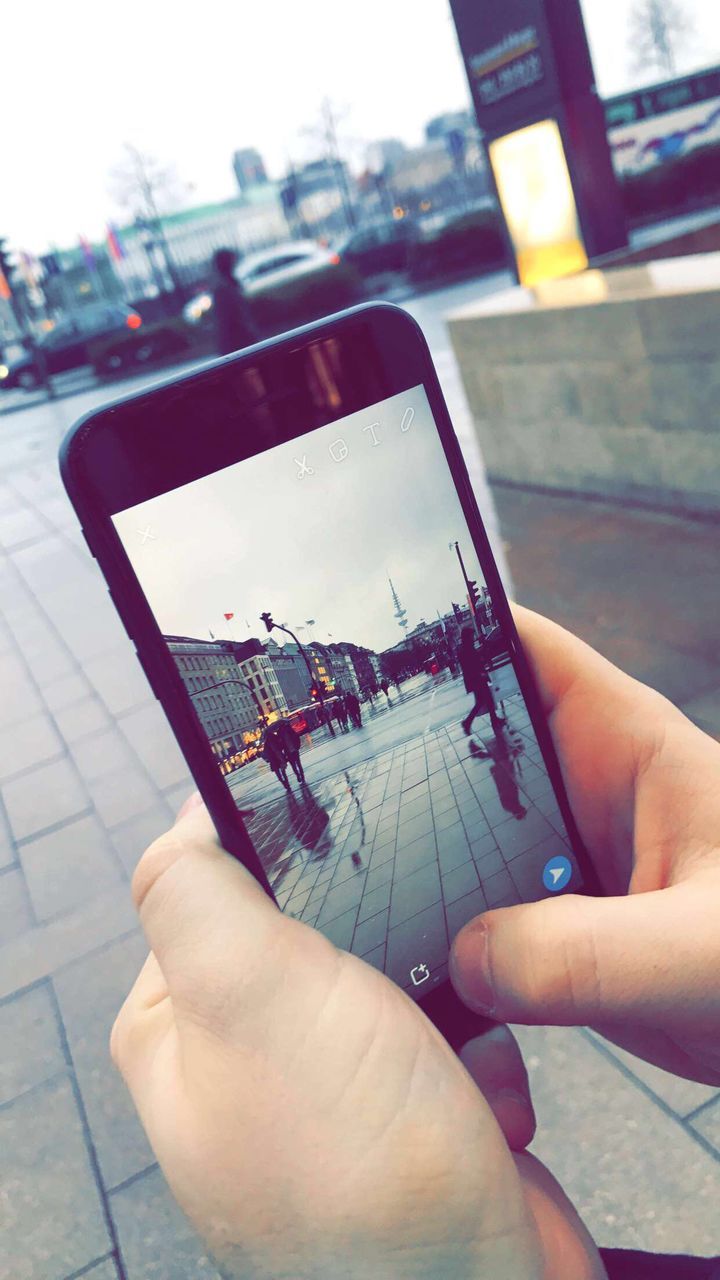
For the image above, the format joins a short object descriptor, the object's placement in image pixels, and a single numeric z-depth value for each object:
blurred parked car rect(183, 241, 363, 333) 19.59
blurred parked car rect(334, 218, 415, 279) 22.44
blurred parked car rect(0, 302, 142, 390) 22.52
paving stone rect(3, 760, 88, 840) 3.77
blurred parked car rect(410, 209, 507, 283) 19.86
